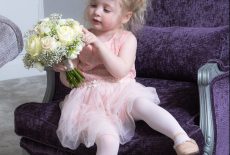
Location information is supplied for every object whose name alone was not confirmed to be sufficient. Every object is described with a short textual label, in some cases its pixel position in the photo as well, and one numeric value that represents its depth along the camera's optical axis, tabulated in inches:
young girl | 73.5
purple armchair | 75.6
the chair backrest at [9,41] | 70.8
